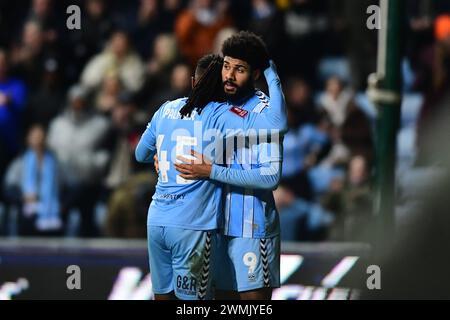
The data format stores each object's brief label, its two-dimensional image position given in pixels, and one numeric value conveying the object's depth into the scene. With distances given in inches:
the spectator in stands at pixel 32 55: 504.7
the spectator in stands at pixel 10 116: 490.3
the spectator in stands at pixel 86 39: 503.8
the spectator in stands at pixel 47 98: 490.3
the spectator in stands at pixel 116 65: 490.9
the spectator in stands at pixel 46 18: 516.1
